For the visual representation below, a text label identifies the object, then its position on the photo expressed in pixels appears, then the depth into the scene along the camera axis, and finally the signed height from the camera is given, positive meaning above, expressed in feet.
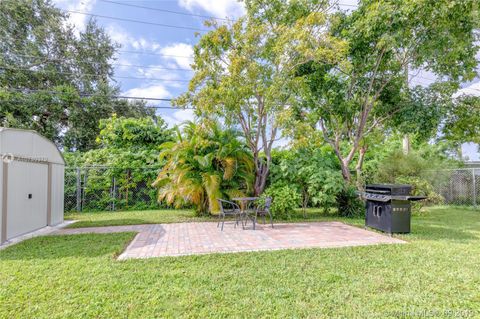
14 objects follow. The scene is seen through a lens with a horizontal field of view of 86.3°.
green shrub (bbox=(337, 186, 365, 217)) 27.61 -3.87
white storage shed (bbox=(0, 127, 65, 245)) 16.47 -1.07
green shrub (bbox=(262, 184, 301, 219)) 24.27 -2.78
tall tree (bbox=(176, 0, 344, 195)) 22.40 +9.84
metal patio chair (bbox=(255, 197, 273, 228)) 21.16 -3.30
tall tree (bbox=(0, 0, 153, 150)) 50.06 +20.06
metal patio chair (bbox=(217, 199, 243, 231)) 20.72 -3.60
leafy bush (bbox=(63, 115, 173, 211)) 32.40 -1.18
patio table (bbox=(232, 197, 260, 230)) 20.98 -3.43
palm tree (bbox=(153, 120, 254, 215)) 25.32 +0.11
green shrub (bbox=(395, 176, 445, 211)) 29.33 -2.14
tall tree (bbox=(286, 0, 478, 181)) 21.94 +11.01
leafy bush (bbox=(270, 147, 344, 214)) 25.20 -0.51
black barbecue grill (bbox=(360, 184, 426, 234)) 18.30 -2.77
